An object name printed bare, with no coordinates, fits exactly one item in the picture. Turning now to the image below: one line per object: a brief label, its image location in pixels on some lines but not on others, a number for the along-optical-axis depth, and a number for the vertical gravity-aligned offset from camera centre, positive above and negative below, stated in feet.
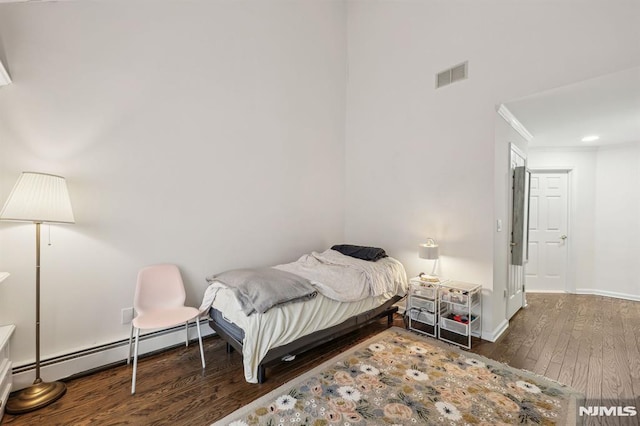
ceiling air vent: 9.84 +5.05
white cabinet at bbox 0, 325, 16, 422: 5.56 -3.44
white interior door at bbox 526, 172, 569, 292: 14.65 -1.23
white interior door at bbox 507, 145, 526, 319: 10.44 -2.51
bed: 6.57 -2.83
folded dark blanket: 10.55 -1.75
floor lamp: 5.66 -0.12
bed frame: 6.74 -3.64
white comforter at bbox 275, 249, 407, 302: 8.23 -2.19
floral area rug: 5.51 -4.24
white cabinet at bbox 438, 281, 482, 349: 8.82 -3.55
